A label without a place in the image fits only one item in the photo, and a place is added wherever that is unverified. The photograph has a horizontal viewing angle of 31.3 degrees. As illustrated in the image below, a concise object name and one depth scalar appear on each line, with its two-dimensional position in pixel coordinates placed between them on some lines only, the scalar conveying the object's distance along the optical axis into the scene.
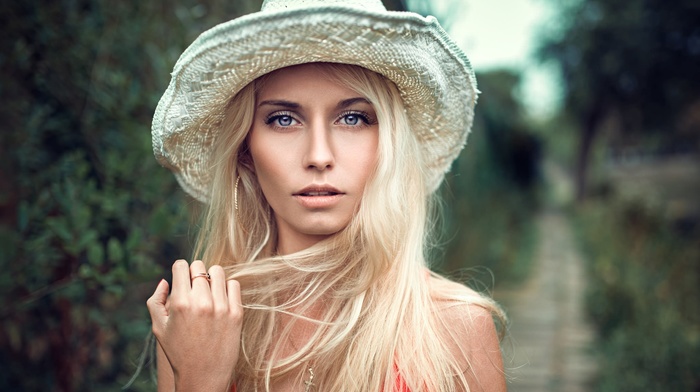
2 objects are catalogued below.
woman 1.10
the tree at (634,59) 6.65
